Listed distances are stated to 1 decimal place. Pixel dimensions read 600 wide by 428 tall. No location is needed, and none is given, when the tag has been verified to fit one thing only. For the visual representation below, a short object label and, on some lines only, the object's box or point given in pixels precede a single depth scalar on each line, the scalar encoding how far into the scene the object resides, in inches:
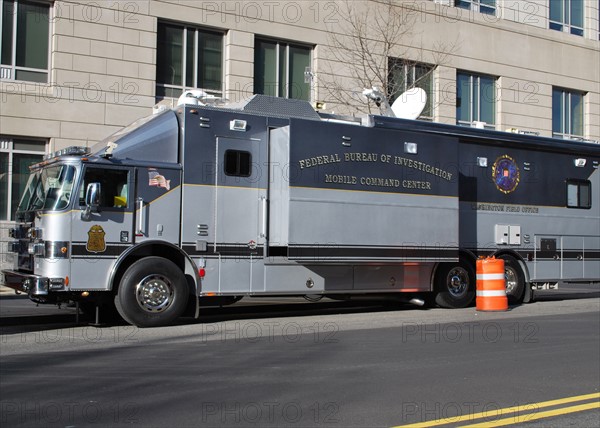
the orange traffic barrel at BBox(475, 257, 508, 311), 543.5
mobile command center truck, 434.0
